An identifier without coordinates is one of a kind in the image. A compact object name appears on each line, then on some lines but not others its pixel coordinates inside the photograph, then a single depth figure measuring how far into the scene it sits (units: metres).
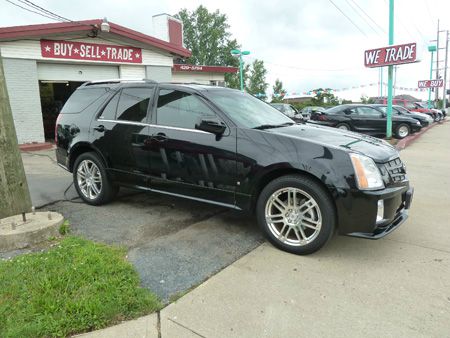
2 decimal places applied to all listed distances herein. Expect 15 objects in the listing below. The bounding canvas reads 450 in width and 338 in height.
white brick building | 11.22
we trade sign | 12.84
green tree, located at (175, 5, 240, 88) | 55.09
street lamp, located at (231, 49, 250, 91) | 21.35
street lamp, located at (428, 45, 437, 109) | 31.57
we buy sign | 32.28
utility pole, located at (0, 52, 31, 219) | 4.21
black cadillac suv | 3.49
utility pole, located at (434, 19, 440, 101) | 41.53
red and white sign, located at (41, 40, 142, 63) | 11.84
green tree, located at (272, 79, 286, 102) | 62.88
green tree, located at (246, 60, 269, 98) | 61.84
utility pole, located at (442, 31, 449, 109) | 42.91
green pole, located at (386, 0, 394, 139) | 13.36
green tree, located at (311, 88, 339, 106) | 50.00
